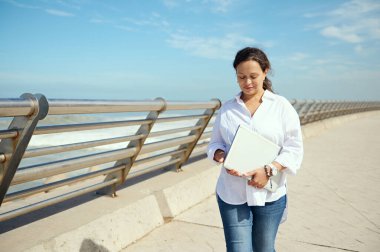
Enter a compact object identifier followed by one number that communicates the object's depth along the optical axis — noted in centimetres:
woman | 260
